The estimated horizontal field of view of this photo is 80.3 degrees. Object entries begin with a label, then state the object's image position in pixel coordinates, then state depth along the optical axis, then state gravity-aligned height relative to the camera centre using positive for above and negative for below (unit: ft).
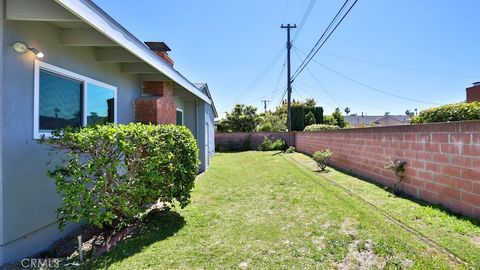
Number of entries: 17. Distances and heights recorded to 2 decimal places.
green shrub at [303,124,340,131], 67.92 +2.47
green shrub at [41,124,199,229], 11.82 -1.48
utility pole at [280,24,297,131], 76.69 +18.29
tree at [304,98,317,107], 113.68 +14.52
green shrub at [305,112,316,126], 100.55 +6.39
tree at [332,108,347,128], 111.01 +7.44
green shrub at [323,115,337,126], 107.24 +6.48
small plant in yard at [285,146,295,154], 68.21 -3.18
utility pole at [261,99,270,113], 189.88 +23.01
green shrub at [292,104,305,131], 100.83 +6.79
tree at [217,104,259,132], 96.43 +5.25
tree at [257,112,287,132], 94.94 +5.10
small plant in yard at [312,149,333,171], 36.22 -2.76
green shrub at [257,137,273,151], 78.79 -2.14
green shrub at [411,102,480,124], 26.37 +2.34
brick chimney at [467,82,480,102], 64.39 +10.11
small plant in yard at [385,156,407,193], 21.25 -2.48
